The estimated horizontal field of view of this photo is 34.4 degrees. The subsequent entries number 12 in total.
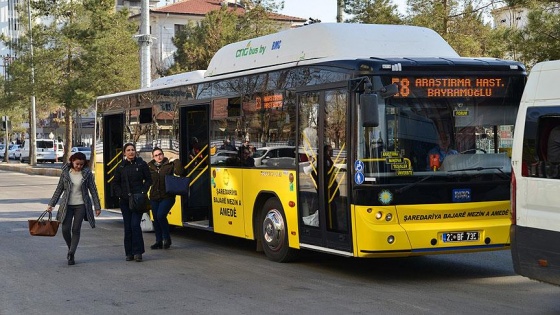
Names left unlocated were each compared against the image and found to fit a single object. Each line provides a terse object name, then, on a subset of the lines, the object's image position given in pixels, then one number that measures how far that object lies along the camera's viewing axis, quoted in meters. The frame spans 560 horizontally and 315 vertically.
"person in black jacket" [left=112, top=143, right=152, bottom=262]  13.07
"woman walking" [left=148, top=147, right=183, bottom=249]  14.55
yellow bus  10.54
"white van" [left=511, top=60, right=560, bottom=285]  8.02
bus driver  10.71
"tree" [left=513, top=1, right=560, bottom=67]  18.59
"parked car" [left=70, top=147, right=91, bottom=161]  68.89
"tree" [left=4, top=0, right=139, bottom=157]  46.28
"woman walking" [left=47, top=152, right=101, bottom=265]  12.86
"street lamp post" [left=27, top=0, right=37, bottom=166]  49.69
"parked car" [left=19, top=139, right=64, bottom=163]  73.88
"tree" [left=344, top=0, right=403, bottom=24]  28.97
